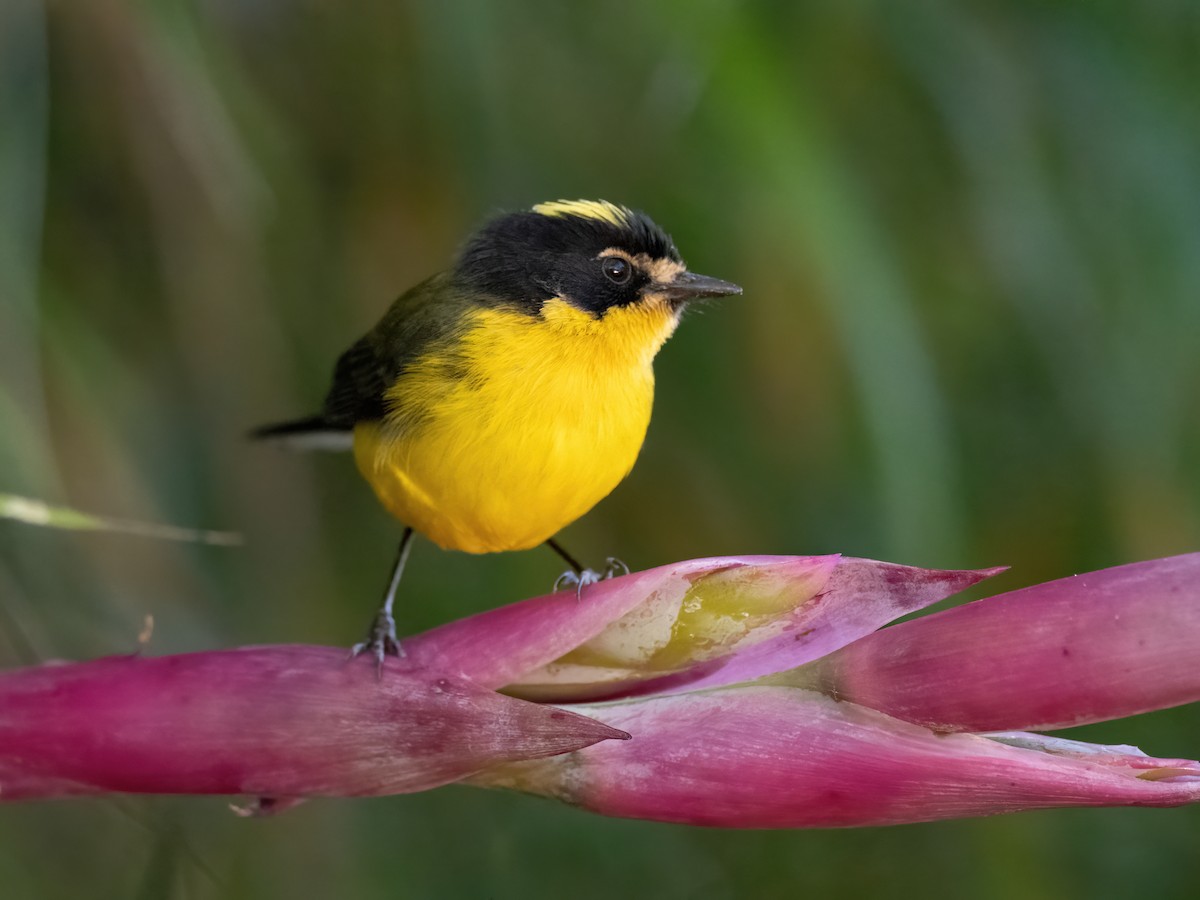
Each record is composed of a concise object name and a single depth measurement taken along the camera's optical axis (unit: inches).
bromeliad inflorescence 105.3
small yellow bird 107.5
